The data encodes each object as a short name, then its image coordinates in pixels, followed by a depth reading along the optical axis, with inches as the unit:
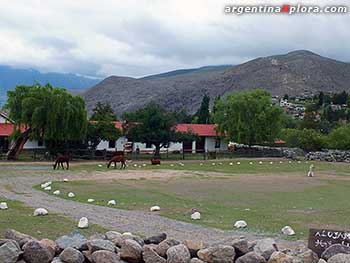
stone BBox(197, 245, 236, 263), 339.8
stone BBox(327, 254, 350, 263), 316.2
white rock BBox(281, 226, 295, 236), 556.6
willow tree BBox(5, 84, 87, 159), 1887.3
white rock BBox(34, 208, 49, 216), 636.1
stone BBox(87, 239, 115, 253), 347.7
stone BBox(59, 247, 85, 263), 343.9
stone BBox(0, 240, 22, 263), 338.0
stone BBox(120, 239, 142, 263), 345.1
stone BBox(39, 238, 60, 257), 352.2
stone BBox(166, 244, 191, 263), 337.0
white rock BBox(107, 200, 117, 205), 780.6
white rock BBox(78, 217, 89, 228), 561.0
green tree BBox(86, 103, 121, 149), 2124.8
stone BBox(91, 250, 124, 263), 339.6
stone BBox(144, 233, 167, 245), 377.4
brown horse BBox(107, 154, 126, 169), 1621.6
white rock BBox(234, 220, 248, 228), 594.3
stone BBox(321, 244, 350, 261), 330.6
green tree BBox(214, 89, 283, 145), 2490.2
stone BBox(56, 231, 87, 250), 358.2
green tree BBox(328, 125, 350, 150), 2689.5
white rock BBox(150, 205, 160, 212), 722.3
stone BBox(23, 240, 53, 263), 344.5
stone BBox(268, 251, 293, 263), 326.0
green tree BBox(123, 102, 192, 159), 2159.2
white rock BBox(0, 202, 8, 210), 695.4
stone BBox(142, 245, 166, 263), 340.8
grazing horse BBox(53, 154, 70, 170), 1555.0
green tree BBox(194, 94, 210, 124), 3516.2
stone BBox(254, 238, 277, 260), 341.4
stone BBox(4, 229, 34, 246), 367.5
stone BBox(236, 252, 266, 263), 335.0
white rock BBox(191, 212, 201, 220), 652.2
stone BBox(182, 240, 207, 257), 350.0
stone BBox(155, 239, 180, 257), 347.6
